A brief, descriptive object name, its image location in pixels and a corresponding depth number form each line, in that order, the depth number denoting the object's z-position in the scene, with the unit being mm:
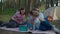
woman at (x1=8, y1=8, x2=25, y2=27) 2752
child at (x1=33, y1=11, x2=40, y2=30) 2679
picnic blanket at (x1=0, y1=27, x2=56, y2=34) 2635
